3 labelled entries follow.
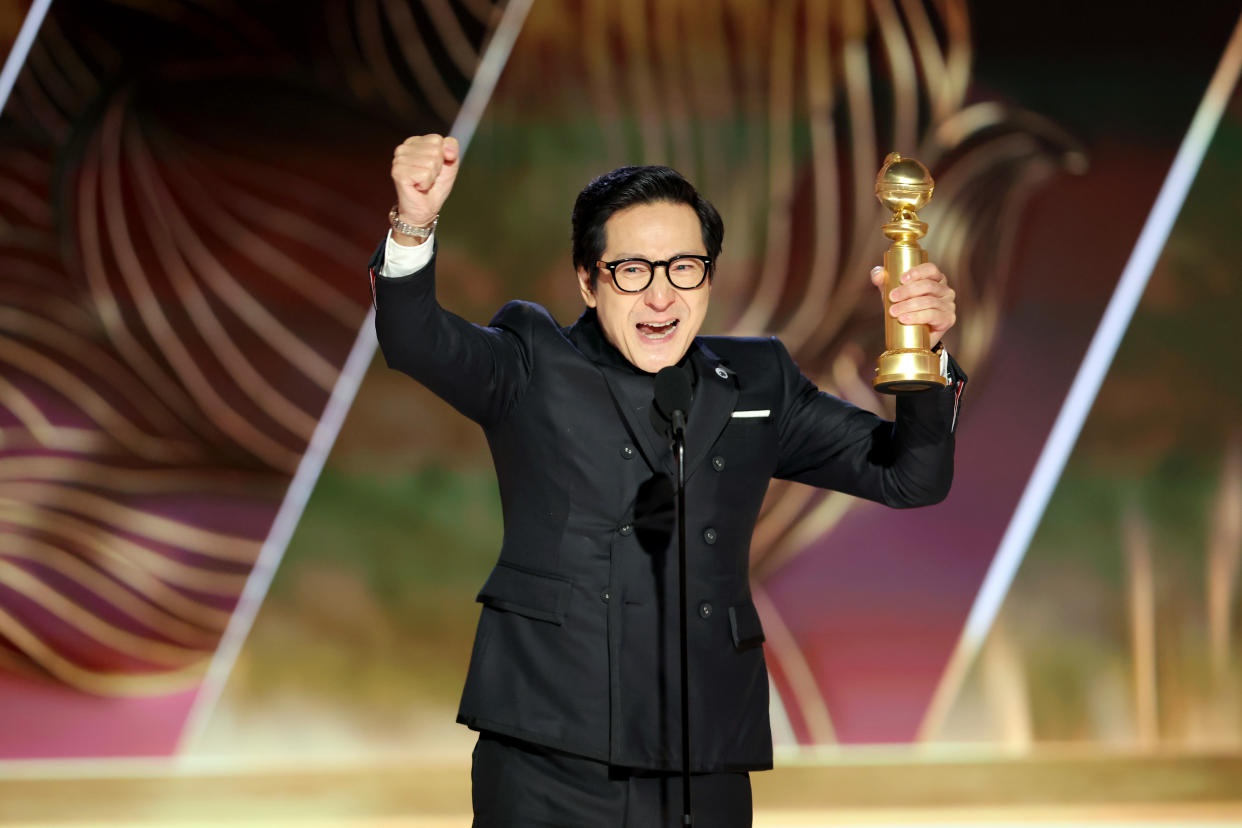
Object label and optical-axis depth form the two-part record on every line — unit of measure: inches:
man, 627.0
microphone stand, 622.2
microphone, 625.1
